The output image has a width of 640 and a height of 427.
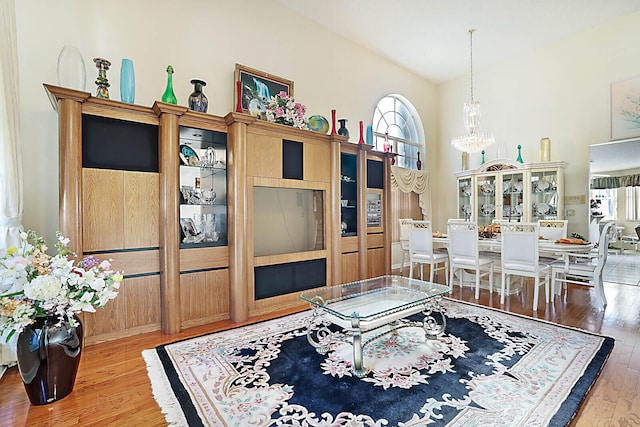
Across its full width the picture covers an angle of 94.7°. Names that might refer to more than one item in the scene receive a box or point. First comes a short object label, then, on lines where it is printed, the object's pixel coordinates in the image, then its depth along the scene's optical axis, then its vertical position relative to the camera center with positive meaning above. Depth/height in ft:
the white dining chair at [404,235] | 16.43 -1.22
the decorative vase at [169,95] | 9.03 +3.71
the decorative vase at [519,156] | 17.58 +3.37
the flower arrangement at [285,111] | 11.00 +3.92
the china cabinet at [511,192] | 16.25 +1.24
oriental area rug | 5.14 -3.49
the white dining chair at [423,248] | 14.06 -1.70
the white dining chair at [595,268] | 10.84 -2.15
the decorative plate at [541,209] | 16.55 +0.18
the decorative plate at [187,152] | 9.53 +2.10
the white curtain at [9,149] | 6.19 +1.51
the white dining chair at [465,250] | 12.37 -1.61
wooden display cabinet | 8.02 +0.24
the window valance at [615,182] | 14.29 +1.47
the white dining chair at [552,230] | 14.04 -0.89
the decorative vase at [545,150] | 16.61 +3.52
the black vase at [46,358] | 5.37 -2.60
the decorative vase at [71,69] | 7.91 +4.00
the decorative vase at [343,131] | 12.96 +3.67
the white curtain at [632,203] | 14.02 +0.38
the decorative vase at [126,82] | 8.58 +3.93
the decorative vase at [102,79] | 8.26 +3.87
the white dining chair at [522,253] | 10.92 -1.58
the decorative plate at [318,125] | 12.39 +3.80
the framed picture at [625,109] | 14.52 +5.12
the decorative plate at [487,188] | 18.33 +1.54
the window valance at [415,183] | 18.57 +1.99
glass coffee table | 6.56 -2.43
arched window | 18.71 +5.72
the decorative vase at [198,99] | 9.66 +3.84
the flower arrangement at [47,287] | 5.11 -1.28
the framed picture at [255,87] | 11.85 +5.47
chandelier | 15.30 +4.06
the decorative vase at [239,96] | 9.91 +4.13
